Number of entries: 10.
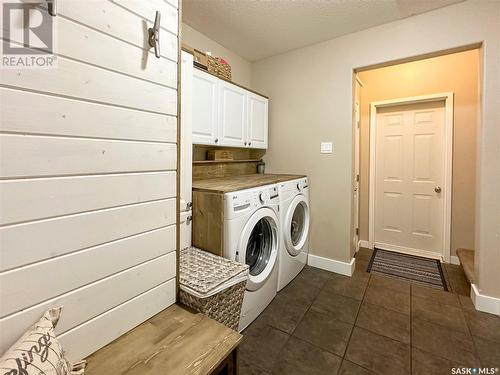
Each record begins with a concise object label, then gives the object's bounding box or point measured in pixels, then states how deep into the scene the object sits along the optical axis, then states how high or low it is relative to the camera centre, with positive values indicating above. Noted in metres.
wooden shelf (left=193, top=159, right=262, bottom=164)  2.36 +0.24
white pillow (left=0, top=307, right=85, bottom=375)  0.65 -0.49
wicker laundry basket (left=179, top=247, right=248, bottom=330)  1.21 -0.55
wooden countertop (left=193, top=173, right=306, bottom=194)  1.70 +0.00
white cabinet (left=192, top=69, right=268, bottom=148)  2.07 +0.70
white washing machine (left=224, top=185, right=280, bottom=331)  1.59 -0.43
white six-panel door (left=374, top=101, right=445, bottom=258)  2.98 +0.08
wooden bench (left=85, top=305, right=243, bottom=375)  0.87 -0.67
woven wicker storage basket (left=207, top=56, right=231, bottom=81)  2.20 +1.12
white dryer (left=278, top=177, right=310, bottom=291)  2.21 -0.47
